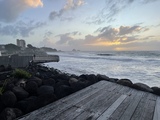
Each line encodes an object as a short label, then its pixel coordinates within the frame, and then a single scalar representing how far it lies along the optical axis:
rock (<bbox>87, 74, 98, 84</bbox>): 4.80
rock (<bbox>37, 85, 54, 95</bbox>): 3.58
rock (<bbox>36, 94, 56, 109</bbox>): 2.72
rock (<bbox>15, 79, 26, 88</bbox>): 4.16
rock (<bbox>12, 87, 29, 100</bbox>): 3.37
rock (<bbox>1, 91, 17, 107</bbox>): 2.98
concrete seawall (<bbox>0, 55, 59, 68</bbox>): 10.93
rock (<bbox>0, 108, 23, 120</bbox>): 2.38
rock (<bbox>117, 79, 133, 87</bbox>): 4.16
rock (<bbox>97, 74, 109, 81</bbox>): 5.26
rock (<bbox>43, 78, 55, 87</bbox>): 4.46
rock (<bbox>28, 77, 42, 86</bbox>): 4.33
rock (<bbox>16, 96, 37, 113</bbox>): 2.72
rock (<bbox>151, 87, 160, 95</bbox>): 4.01
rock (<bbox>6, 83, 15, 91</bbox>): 3.69
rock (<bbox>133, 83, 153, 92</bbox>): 3.97
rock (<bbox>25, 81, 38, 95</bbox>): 3.76
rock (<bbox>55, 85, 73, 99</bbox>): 3.41
